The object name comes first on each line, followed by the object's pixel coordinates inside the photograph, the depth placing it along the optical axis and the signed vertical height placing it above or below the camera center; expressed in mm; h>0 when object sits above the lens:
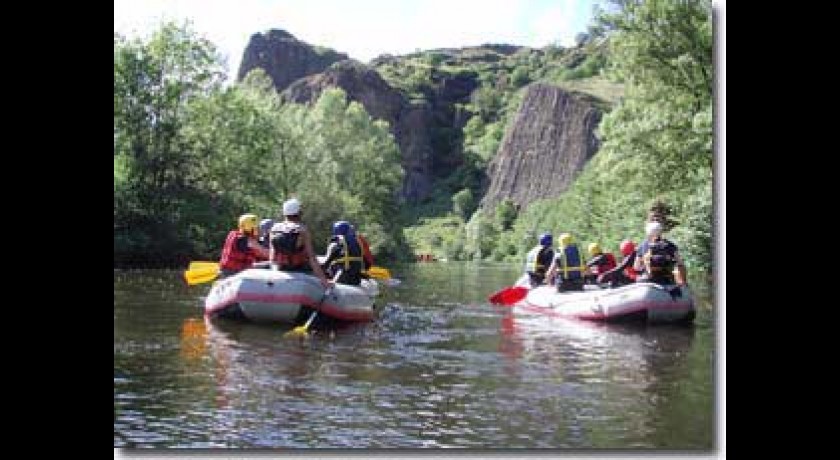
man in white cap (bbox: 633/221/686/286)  10398 -322
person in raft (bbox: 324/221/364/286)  10602 -309
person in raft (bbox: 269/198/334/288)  9500 -152
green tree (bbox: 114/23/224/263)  16422 +2006
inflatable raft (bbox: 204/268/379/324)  9406 -676
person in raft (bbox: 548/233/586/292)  12078 -471
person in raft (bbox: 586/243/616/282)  12508 -389
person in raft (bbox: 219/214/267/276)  10922 -260
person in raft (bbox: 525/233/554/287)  13375 -398
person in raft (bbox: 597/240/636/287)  11422 -484
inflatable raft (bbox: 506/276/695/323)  10156 -778
